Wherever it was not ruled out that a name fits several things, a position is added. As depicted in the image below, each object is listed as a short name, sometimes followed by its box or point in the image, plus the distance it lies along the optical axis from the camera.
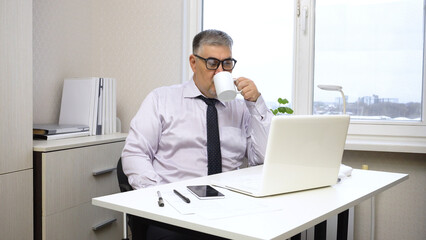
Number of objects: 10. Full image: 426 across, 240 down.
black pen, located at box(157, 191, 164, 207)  1.09
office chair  1.16
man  1.85
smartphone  1.18
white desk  0.93
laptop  1.18
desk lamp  1.77
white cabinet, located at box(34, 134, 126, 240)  1.93
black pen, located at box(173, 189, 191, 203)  1.12
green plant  2.19
